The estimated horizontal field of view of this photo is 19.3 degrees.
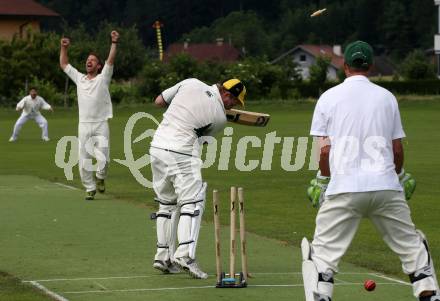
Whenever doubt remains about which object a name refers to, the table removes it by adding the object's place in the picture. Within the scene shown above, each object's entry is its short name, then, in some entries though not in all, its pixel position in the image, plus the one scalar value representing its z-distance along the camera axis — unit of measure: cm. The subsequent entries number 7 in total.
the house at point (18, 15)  10674
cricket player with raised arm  2012
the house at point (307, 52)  14388
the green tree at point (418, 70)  8725
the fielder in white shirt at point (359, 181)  906
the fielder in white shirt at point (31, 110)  4006
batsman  1190
